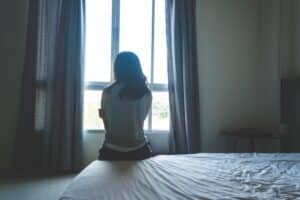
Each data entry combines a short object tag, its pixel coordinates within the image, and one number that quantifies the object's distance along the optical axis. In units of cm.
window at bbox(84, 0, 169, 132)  392
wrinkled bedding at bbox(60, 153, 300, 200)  114
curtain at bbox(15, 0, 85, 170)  361
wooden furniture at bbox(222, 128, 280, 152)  358
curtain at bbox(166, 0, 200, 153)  381
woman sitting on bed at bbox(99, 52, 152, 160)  186
